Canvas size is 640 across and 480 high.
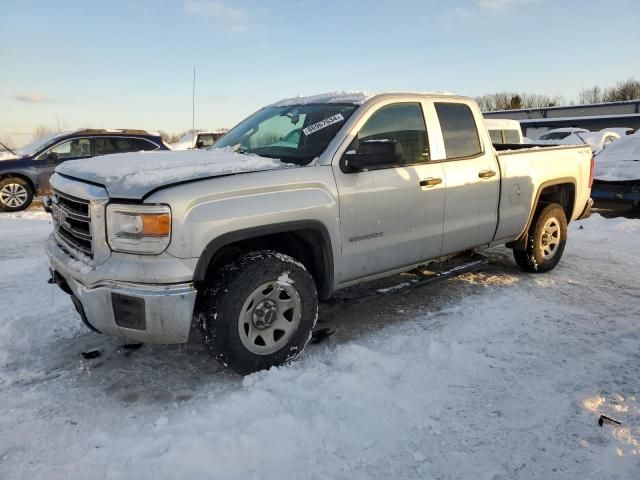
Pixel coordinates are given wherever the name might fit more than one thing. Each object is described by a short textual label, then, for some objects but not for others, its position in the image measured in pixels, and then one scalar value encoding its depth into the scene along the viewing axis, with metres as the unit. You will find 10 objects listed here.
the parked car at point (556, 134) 23.06
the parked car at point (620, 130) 26.04
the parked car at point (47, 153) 10.97
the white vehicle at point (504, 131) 10.84
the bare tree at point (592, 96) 62.40
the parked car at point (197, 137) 17.36
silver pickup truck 2.96
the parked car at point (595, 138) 17.28
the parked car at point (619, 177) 9.34
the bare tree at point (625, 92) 56.59
